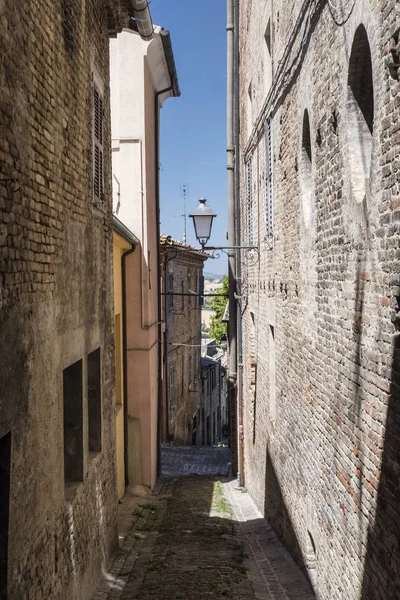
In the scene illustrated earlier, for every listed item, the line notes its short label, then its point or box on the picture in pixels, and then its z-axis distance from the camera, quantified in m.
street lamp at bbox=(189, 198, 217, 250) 11.73
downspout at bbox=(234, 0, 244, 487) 15.41
